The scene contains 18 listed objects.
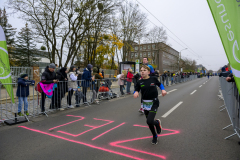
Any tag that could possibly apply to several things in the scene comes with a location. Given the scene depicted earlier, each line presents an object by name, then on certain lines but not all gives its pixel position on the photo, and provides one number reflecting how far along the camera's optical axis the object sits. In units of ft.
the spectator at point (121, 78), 37.08
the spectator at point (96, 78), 29.40
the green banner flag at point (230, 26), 6.16
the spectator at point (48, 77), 20.51
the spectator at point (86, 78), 26.96
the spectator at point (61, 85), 22.71
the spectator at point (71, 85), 24.31
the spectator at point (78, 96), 25.47
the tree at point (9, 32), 83.45
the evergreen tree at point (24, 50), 86.02
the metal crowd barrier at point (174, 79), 71.19
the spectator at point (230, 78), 10.37
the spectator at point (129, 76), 39.18
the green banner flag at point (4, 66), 17.17
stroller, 31.52
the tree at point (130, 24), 92.16
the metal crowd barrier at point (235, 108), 12.08
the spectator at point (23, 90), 18.84
